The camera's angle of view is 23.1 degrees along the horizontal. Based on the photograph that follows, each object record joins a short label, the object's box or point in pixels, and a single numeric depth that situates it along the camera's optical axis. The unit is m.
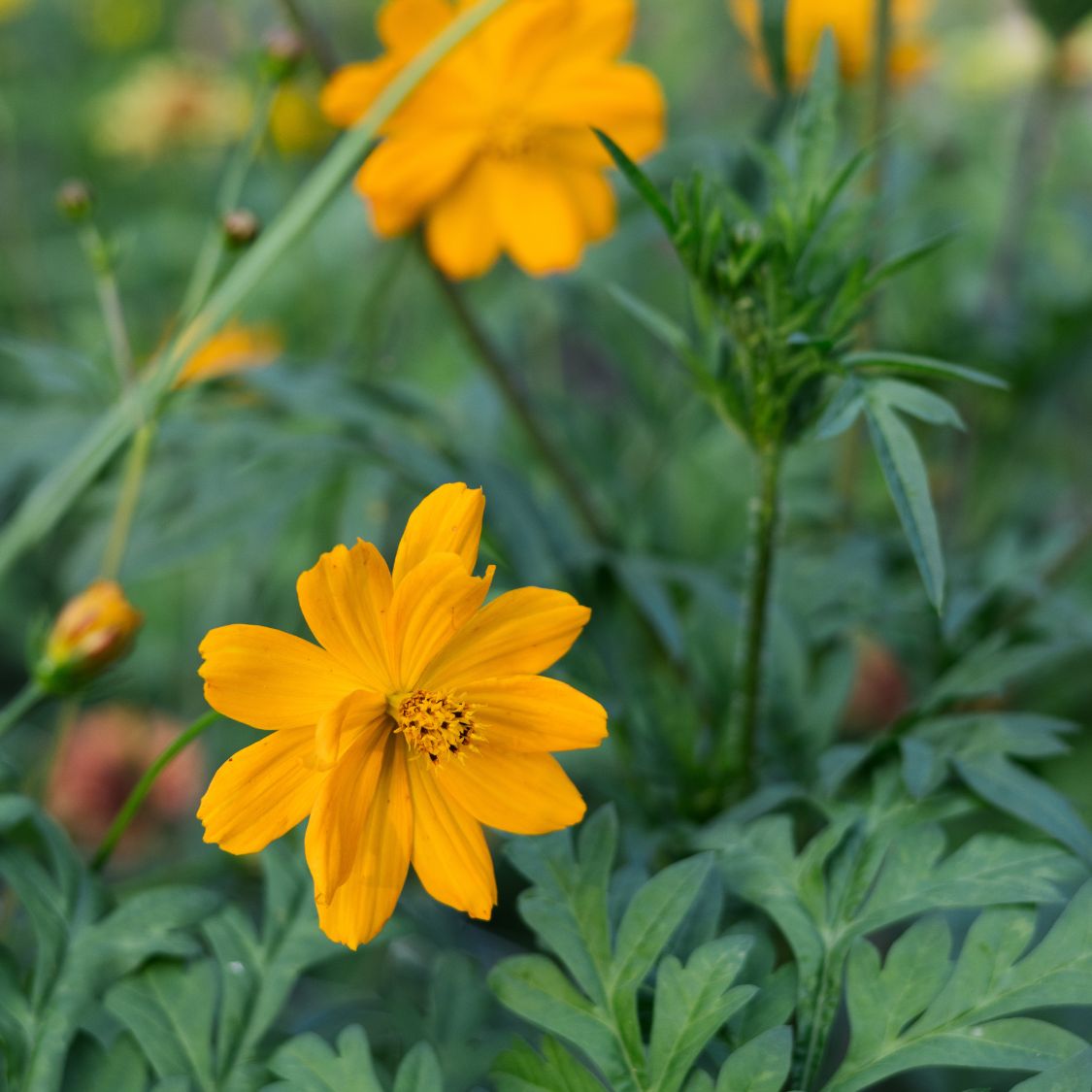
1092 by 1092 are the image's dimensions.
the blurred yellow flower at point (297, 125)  0.76
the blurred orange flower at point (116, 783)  0.62
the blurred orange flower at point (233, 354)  0.49
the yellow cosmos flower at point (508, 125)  0.45
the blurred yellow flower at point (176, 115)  0.85
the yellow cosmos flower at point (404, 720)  0.35
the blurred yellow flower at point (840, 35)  0.53
